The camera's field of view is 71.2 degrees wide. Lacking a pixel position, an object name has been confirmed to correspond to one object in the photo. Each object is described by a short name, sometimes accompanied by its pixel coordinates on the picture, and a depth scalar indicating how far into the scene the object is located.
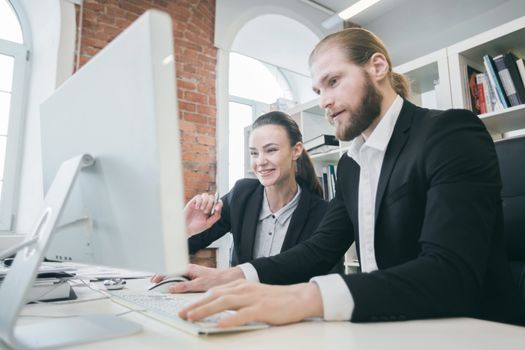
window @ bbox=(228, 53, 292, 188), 4.01
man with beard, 0.61
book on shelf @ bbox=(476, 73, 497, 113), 1.96
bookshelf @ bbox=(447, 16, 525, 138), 1.87
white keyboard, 0.55
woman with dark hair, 1.57
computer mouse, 0.95
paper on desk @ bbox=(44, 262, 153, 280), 1.30
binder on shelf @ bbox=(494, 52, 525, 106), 1.84
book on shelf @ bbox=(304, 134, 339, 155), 2.70
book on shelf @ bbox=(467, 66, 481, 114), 2.01
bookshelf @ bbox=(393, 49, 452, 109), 2.09
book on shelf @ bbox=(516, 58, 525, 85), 1.84
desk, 0.50
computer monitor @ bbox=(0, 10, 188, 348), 0.48
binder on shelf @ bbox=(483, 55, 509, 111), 1.88
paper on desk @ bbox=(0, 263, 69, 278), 0.92
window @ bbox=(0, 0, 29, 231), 2.78
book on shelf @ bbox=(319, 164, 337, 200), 2.66
